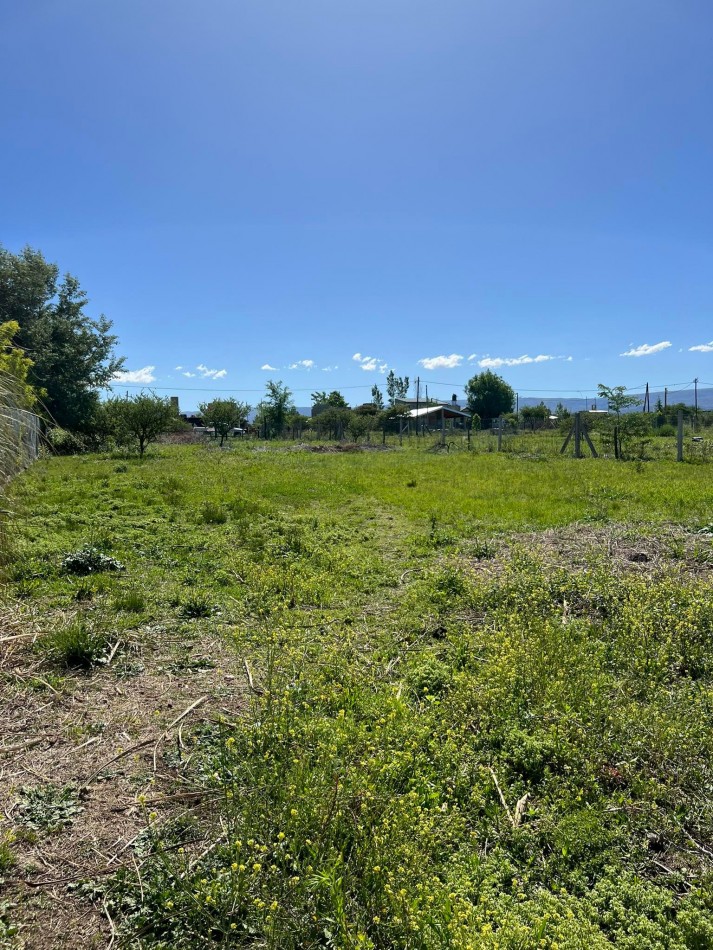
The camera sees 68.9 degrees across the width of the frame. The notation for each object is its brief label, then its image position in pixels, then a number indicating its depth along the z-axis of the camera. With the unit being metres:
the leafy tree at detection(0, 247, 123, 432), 26.30
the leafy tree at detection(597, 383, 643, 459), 19.22
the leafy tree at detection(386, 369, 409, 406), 75.31
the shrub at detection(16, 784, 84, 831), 2.31
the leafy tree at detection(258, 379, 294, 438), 40.50
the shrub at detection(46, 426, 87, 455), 25.65
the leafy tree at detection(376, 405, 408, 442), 40.12
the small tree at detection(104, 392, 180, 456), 22.12
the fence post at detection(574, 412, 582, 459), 20.48
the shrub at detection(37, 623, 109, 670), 3.75
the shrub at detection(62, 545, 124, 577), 5.64
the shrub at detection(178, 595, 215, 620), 4.77
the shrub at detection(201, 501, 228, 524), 8.61
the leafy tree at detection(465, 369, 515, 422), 64.38
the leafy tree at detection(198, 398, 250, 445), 31.97
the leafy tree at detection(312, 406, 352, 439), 36.31
